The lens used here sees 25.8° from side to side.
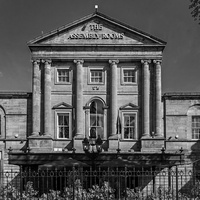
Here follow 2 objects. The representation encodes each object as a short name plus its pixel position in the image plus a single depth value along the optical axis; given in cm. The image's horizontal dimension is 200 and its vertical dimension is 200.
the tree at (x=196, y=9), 1853
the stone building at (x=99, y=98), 3475
